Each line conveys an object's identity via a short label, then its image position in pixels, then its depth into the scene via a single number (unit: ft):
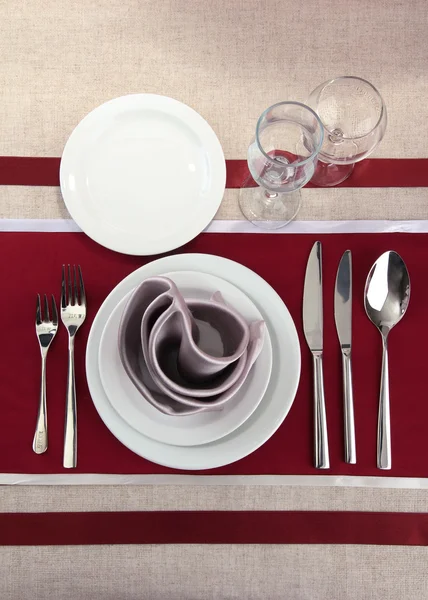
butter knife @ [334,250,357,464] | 2.03
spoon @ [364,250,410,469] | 2.11
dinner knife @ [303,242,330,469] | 2.02
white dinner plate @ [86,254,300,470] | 1.89
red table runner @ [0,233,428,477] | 2.02
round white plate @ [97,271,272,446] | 1.85
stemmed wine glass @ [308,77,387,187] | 2.01
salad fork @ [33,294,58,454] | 1.99
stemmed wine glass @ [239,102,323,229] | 1.90
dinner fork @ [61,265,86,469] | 1.99
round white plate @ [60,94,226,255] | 2.05
